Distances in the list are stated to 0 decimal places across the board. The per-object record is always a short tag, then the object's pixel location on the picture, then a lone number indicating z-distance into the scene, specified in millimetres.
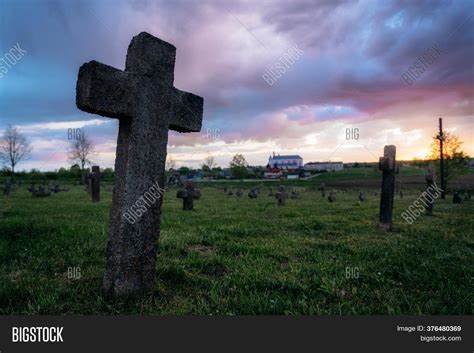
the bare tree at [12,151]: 58344
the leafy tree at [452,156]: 36438
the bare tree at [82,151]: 62997
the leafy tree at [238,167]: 88000
